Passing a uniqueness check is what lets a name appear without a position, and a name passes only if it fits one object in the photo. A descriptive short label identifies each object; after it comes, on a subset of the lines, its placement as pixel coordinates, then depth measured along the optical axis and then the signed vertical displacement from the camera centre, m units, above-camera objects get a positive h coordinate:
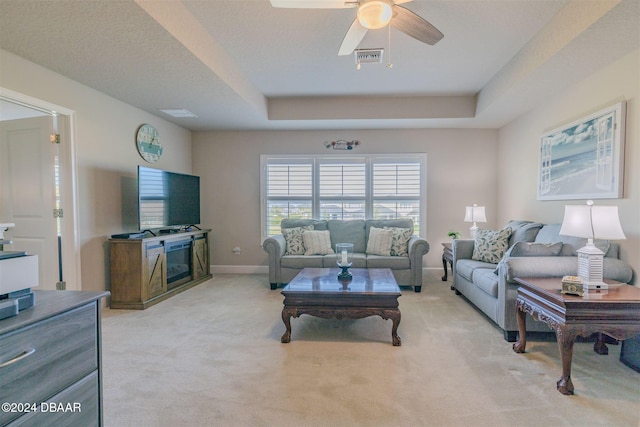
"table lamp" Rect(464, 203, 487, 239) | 4.62 -0.18
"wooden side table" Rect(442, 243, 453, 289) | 4.53 -0.77
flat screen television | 3.79 +0.07
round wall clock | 4.20 +0.85
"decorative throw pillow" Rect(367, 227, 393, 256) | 4.58 -0.56
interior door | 3.21 +0.17
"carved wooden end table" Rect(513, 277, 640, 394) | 1.94 -0.71
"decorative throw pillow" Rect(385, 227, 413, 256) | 4.50 -0.54
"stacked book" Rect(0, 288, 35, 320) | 1.00 -0.33
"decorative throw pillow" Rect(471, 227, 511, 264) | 3.77 -0.51
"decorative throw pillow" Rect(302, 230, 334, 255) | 4.64 -0.58
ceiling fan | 2.03 +1.30
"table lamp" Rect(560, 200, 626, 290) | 2.13 -0.20
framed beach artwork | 2.77 +0.46
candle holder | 3.14 -0.59
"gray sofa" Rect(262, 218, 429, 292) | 4.30 -0.81
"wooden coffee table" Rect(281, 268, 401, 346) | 2.66 -0.85
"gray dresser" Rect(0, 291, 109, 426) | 0.97 -0.55
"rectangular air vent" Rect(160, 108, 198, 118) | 4.28 +1.29
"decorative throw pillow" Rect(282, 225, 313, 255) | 4.67 -0.56
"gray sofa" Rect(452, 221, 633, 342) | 2.56 -0.55
